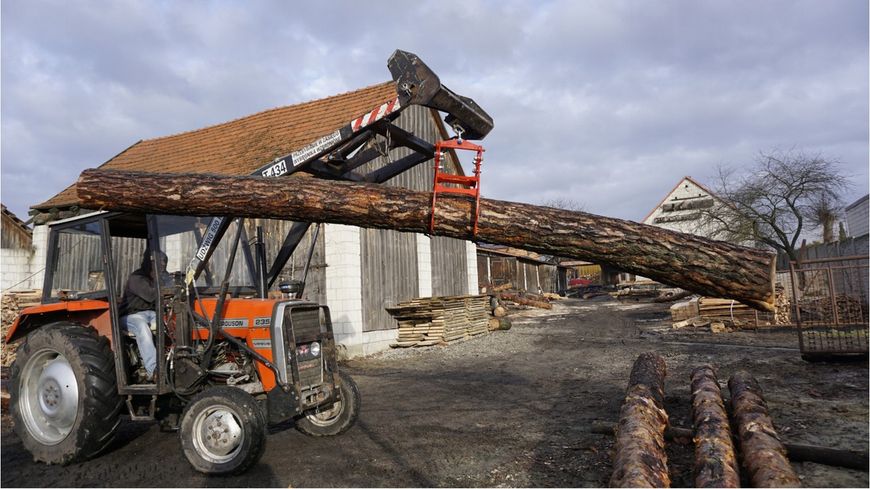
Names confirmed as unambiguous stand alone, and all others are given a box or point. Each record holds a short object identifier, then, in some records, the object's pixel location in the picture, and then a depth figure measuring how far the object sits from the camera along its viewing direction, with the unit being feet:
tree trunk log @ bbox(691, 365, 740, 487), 12.11
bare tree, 77.97
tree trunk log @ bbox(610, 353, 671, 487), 11.94
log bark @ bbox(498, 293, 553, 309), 84.07
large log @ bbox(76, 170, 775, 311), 11.78
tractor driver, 16.78
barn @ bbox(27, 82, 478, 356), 38.68
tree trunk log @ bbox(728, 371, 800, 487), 12.01
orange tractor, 14.70
